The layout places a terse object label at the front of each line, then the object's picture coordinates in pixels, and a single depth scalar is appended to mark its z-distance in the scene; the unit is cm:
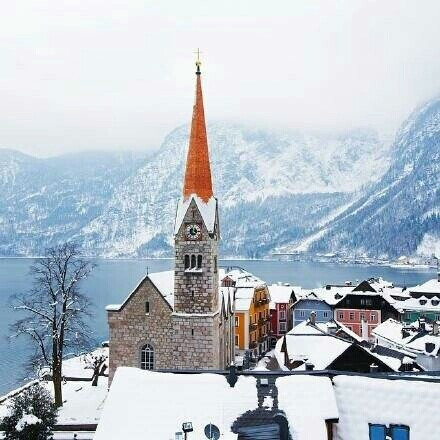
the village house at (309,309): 8262
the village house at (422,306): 8600
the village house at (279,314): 8100
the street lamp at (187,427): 1642
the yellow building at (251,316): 6812
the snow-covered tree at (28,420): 2400
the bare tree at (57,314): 3862
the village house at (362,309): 8338
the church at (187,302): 3784
